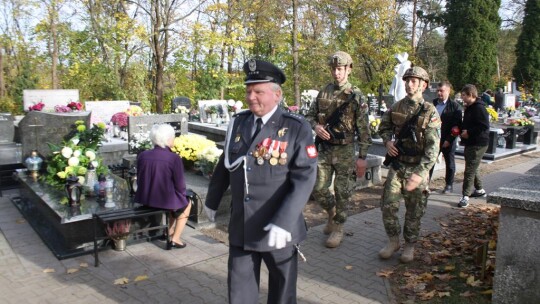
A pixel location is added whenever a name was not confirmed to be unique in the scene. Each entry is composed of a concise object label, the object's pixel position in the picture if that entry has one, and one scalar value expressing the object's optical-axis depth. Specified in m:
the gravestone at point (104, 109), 11.40
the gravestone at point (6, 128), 8.98
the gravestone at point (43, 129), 7.16
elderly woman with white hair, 4.92
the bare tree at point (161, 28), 18.97
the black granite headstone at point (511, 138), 13.20
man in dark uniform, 2.71
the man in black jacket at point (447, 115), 7.29
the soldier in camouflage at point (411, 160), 4.41
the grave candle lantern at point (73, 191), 5.26
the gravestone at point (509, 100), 22.02
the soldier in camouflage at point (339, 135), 5.01
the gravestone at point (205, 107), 13.80
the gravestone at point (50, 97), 12.17
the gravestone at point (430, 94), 15.92
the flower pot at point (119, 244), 5.03
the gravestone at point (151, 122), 8.92
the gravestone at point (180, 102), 16.40
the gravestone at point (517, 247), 3.36
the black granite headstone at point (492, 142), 12.02
